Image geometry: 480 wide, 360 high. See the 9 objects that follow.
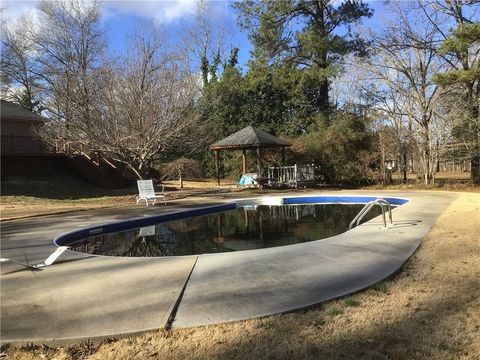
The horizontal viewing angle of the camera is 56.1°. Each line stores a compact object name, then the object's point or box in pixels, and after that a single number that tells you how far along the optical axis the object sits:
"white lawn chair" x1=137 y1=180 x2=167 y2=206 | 14.88
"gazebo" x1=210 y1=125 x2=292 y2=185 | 21.70
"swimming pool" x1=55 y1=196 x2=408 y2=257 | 9.09
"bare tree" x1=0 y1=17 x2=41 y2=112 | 36.41
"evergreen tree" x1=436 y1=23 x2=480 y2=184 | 16.76
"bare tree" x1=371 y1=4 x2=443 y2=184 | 21.42
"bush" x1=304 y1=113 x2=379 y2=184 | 22.58
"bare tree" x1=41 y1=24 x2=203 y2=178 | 17.56
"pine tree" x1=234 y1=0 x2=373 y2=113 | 24.23
